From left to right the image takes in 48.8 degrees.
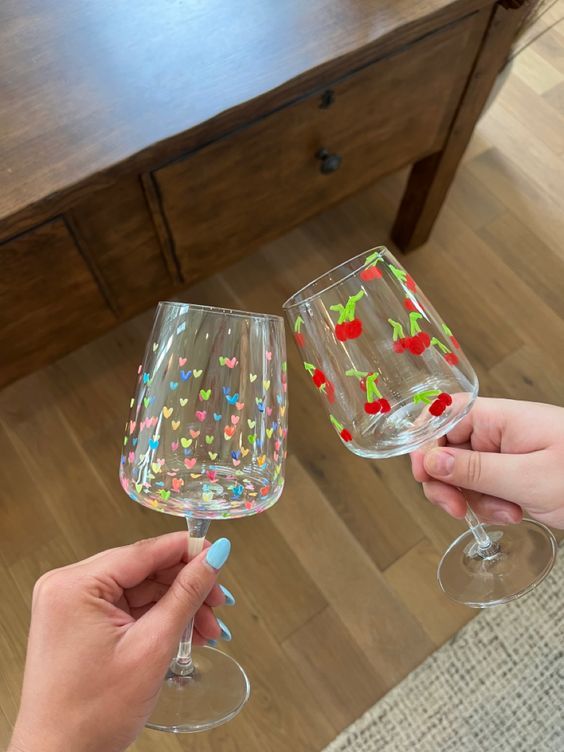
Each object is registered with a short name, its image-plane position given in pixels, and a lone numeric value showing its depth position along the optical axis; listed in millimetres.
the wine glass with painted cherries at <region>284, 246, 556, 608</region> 581
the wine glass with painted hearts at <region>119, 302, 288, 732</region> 568
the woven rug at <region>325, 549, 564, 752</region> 1008
